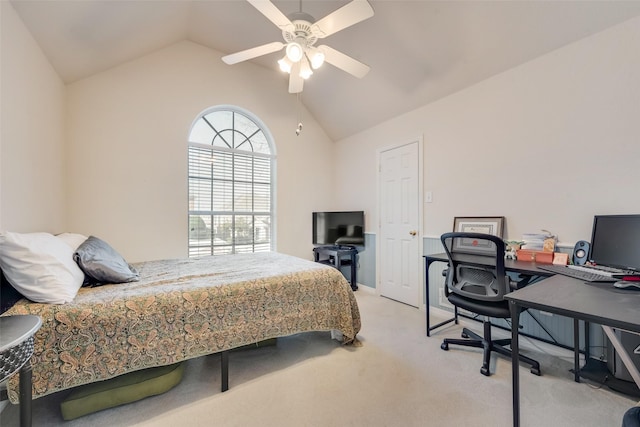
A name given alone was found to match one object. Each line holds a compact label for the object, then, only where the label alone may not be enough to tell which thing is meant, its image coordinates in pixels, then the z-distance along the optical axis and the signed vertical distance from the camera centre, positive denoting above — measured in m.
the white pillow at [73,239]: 1.99 -0.20
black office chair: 1.86 -0.58
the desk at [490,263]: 1.83 -0.38
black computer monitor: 1.62 -0.17
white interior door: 3.28 -0.12
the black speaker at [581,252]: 1.89 -0.28
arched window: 3.57 +0.46
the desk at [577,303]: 1.01 -0.39
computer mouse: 1.34 -0.37
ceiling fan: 1.73 +1.34
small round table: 0.87 -0.48
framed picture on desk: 2.48 -0.14
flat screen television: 4.02 -0.21
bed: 1.33 -0.65
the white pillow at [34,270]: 1.34 -0.29
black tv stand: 3.89 -0.64
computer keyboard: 1.51 -0.37
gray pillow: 1.74 -0.35
